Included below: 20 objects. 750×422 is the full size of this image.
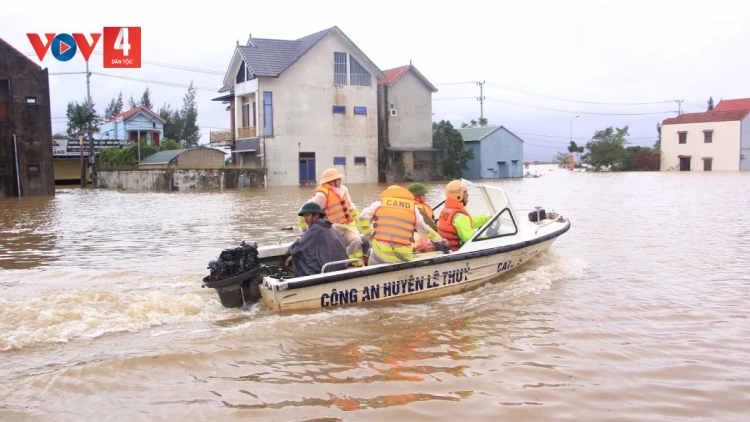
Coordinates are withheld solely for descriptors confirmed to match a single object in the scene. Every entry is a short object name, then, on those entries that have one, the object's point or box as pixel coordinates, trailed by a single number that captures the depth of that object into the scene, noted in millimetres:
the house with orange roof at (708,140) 57438
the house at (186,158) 40875
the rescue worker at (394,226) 7855
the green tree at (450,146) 47719
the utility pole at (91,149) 41125
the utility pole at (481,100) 66500
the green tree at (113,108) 77794
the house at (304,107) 39750
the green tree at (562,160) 83438
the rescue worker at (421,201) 9055
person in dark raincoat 7484
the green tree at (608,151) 63812
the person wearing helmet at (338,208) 8414
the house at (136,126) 55750
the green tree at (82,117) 41375
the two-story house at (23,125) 29266
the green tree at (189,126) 68688
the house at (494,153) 51188
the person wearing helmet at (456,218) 8719
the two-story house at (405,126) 45031
